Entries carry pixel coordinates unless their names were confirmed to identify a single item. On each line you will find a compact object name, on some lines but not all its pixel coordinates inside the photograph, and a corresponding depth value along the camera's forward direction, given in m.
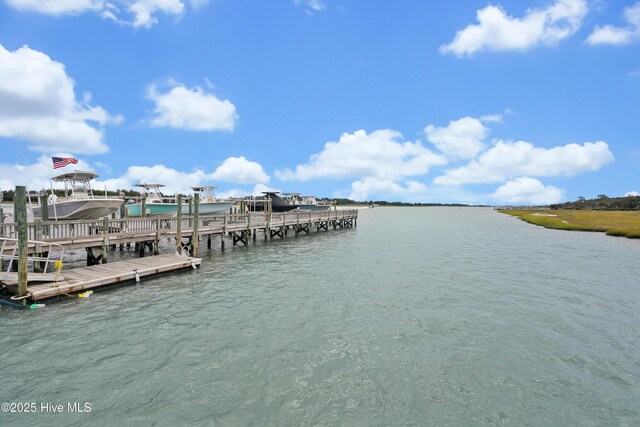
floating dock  12.22
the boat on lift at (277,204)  58.25
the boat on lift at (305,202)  60.50
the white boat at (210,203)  41.19
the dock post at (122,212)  26.82
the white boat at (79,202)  22.77
